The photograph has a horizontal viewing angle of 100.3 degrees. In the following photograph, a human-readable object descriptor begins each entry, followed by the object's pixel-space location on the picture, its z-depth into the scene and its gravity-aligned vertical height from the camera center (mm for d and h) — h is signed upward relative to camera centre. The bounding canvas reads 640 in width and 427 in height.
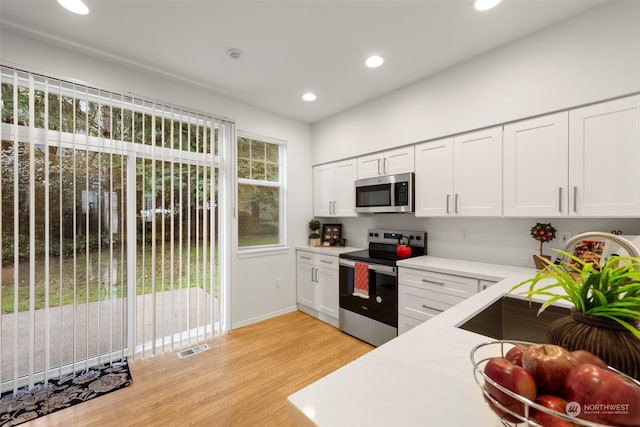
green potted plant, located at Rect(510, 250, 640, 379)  582 -241
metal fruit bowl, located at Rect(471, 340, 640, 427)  396 -316
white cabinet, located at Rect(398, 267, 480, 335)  2150 -700
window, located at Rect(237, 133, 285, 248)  3371 +262
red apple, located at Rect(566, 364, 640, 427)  399 -288
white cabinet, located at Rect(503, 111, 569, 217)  1924 +343
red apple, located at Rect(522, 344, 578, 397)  477 -287
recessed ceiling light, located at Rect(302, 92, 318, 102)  3074 +1349
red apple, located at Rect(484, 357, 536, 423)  473 -315
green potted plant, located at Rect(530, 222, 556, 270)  2068 -174
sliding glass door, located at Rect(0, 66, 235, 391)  1987 -137
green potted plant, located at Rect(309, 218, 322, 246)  3887 -318
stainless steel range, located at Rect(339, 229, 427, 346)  2639 -795
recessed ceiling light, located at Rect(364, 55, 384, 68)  2352 +1356
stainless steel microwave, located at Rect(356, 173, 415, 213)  2793 +201
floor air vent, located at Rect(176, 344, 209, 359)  2586 -1386
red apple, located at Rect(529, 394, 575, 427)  416 -327
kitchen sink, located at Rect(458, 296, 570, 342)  1384 -588
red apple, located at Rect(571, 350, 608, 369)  521 -289
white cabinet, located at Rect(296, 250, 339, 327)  3246 -951
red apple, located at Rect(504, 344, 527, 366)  587 -322
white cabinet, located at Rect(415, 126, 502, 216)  2252 +337
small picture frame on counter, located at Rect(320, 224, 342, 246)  3835 -326
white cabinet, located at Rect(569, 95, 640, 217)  1671 +349
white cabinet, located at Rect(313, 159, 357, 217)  3443 +313
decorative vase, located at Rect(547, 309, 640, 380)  581 -297
